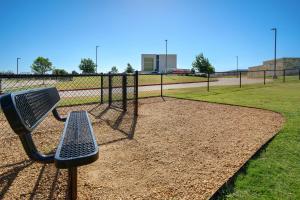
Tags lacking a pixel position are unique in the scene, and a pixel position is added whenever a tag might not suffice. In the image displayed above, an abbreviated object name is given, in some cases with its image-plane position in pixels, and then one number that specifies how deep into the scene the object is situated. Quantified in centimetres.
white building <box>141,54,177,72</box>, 7495
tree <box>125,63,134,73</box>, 5004
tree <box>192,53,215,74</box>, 4173
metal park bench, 153
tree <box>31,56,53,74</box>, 4922
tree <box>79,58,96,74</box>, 4437
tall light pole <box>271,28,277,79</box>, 2341
